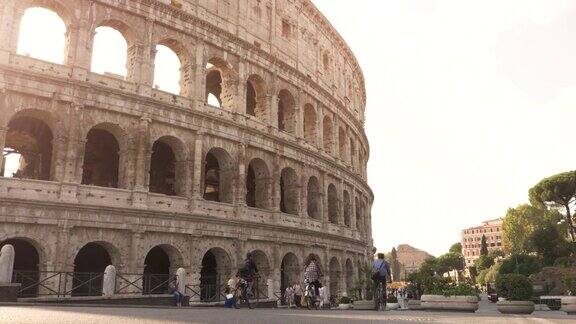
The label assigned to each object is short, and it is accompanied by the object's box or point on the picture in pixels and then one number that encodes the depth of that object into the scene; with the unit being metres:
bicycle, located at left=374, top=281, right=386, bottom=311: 13.80
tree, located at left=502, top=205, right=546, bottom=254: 63.75
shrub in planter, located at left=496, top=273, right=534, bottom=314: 13.02
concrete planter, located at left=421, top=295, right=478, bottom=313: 13.01
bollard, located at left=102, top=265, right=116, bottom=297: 14.48
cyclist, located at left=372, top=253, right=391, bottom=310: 12.92
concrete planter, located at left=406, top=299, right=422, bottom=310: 17.74
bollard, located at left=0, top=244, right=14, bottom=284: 12.45
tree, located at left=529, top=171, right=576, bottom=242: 61.56
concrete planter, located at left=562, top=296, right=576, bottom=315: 13.63
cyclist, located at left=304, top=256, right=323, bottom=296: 14.32
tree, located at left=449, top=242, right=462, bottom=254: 139.14
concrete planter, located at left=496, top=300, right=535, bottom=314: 12.98
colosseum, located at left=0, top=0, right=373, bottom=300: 17.02
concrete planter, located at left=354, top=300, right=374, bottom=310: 15.72
